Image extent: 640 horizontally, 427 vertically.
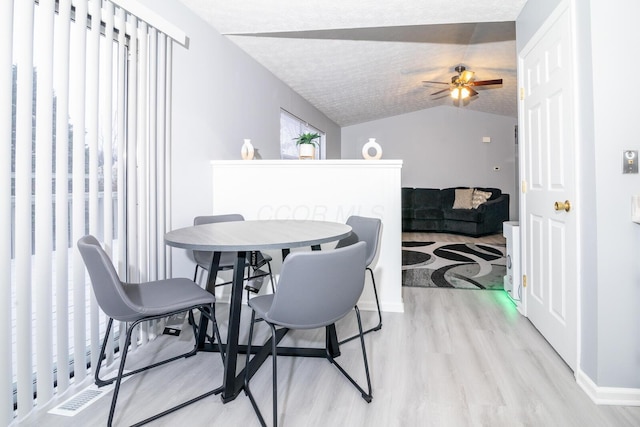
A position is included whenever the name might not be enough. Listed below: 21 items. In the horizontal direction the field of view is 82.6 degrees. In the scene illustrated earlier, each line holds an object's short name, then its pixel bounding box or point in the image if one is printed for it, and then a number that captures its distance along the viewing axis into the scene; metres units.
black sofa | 6.64
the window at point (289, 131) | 5.20
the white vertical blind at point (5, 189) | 1.44
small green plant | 3.17
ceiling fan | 5.16
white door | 1.85
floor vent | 1.61
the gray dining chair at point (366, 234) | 2.32
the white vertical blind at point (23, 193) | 1.51
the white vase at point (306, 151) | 3.16
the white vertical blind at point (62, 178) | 1.69
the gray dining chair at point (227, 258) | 2.45
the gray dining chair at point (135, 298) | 1.40
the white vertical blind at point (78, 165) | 1.79
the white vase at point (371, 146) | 2.85
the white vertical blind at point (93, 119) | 1.88
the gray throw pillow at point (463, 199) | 7.09
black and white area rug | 3.62
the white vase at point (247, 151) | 3.15
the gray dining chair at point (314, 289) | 1.30
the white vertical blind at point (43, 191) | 1.60
